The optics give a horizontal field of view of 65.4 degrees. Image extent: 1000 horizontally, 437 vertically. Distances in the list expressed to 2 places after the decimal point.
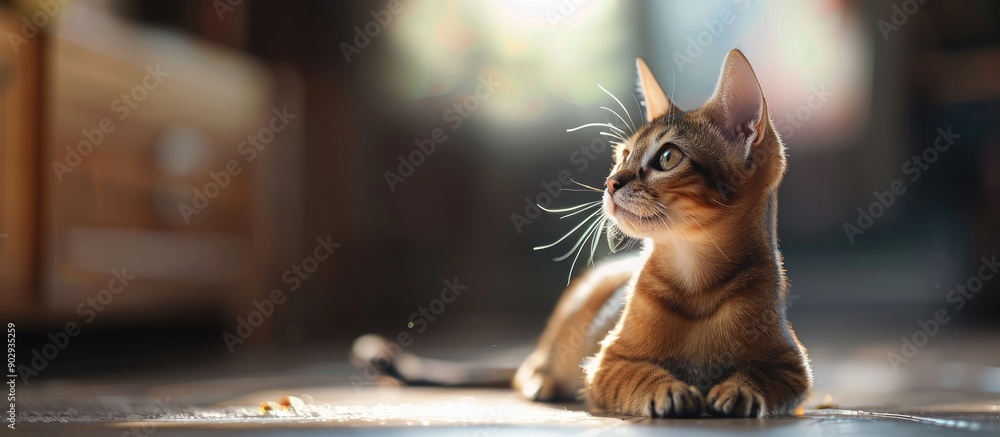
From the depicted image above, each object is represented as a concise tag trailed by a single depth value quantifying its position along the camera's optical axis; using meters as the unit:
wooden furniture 1.96
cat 1.01
